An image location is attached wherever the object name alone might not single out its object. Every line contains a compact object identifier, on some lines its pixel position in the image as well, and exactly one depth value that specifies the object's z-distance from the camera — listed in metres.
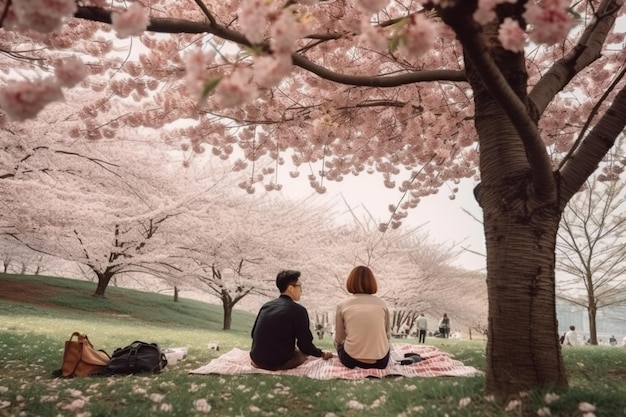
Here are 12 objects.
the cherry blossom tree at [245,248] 17.34
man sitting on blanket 5.20
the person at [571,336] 18.12
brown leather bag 4.91
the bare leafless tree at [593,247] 15.73
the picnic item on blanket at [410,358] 5.78
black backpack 5.10
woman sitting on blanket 5.21
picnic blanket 5.05
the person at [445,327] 24.50
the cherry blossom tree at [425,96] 1.98
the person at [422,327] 17.89
